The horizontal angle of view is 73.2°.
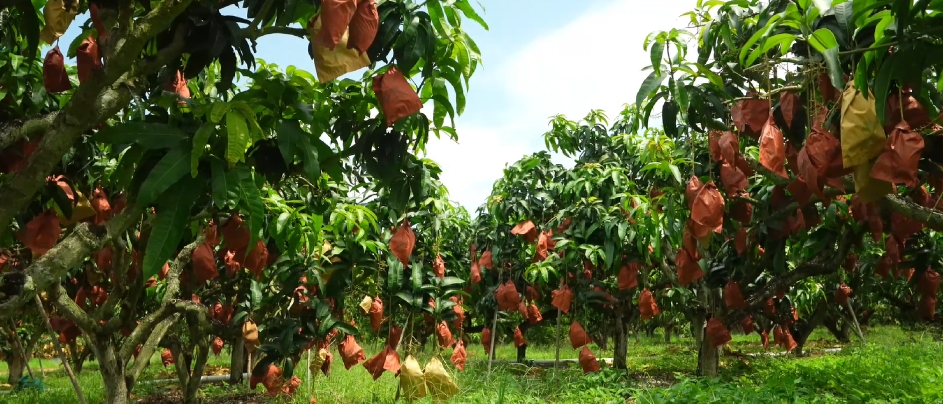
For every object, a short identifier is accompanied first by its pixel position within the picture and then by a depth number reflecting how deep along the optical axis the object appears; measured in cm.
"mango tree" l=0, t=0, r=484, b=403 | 109
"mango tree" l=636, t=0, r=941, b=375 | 128
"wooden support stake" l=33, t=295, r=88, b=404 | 218
